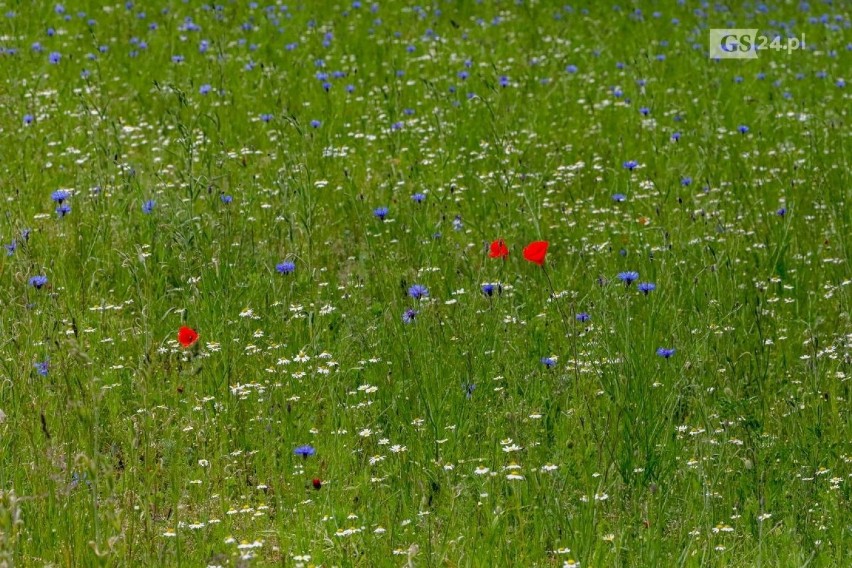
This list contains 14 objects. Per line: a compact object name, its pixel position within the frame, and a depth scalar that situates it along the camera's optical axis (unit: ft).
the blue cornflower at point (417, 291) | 26.86
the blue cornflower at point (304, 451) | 21.34
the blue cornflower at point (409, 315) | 25.89
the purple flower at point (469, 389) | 23.36
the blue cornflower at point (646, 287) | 26.34
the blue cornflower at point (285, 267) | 27.94
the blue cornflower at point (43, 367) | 23.91
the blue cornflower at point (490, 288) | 25.60
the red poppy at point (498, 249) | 24.52
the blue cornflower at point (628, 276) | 25.64
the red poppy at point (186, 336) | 22.18
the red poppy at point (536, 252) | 22.35
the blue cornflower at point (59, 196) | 29.66
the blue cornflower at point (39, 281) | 25.94
